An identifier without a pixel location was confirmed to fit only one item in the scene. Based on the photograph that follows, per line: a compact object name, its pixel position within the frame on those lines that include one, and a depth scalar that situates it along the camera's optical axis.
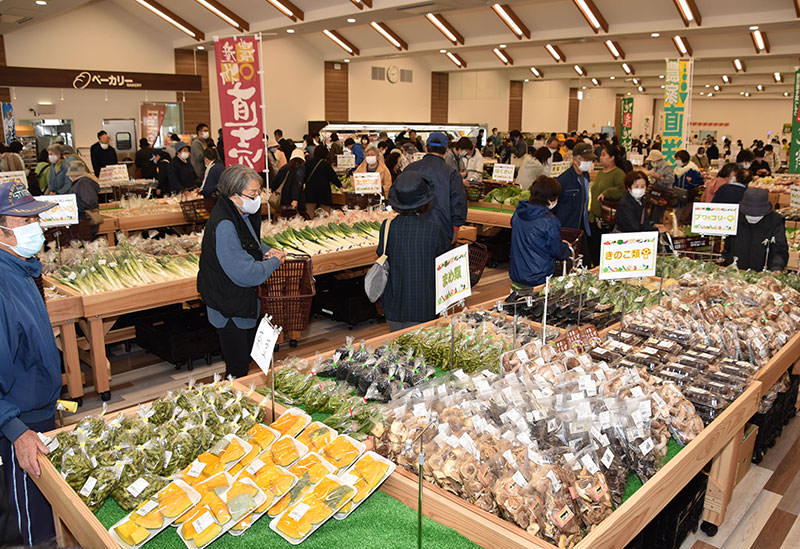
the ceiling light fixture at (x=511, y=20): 13.78
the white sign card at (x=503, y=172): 9.82
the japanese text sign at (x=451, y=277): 3.01
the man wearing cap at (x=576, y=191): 6.34
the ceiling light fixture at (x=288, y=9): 12.94
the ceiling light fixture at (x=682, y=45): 15.20
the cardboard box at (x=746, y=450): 3.63
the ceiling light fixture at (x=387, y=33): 16.34
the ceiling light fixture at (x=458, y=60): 20.17
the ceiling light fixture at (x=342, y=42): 17.81
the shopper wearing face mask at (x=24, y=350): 2.54
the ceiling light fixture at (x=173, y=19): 14.89
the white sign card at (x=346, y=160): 11.91
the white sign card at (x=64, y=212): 5.39
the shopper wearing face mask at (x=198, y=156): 10.83
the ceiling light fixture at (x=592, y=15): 12.66
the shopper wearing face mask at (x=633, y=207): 5.94
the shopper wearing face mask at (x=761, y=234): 5.12
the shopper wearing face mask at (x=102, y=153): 12.56
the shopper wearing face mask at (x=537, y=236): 4.62
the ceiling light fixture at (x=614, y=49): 16.56
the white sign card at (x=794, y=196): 7.43
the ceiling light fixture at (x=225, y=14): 13.83
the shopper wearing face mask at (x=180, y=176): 10.17
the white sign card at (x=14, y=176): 7.46
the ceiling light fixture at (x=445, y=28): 15.17
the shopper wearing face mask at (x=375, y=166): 9.43
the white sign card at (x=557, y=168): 9.75
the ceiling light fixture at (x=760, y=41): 13.94
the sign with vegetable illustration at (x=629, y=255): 3.69
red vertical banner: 5.55
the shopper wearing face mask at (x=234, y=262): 3.56
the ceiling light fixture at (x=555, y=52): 17.73
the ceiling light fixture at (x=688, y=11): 11.35
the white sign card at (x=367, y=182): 8.09
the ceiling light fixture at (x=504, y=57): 18.62
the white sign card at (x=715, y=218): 5.17
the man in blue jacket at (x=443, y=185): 6.01
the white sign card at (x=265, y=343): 2.43
